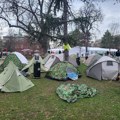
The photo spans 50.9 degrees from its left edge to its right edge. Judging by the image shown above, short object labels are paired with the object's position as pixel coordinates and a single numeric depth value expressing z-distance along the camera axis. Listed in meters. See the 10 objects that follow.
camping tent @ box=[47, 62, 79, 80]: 7.85
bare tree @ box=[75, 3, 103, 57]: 11.31
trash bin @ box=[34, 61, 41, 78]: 8.21
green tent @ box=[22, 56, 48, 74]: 9.47
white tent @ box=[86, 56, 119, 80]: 8.05
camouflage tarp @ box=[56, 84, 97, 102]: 5.30
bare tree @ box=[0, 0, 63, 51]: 11.69
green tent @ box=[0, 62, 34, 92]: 6.16
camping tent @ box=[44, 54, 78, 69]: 10.90
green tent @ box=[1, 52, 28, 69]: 10.69
